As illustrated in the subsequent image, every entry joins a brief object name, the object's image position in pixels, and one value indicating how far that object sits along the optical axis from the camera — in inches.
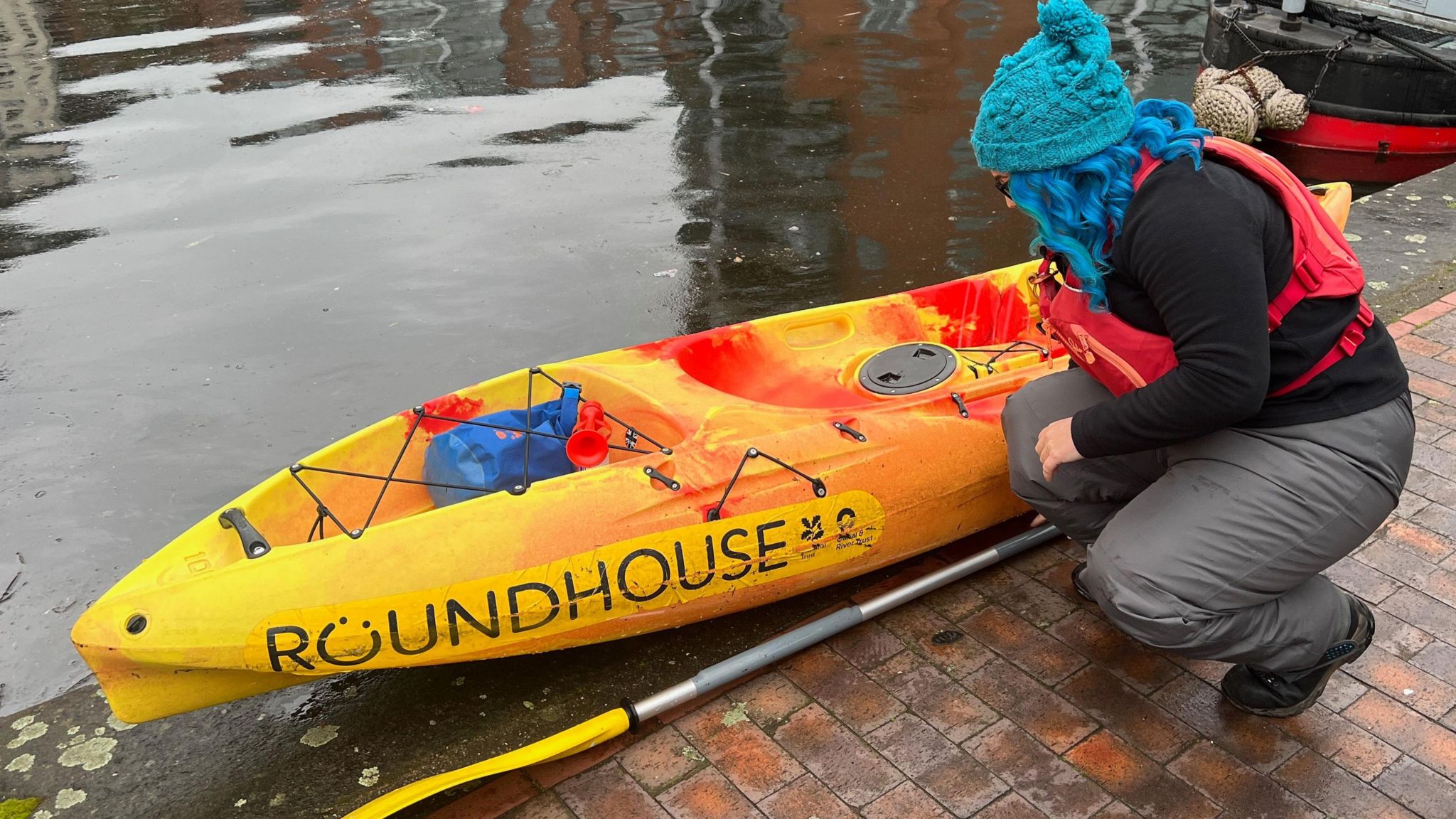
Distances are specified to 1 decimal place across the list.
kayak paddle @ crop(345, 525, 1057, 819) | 100.3
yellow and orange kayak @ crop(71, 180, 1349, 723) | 105.5
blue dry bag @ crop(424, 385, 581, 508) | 126.9
